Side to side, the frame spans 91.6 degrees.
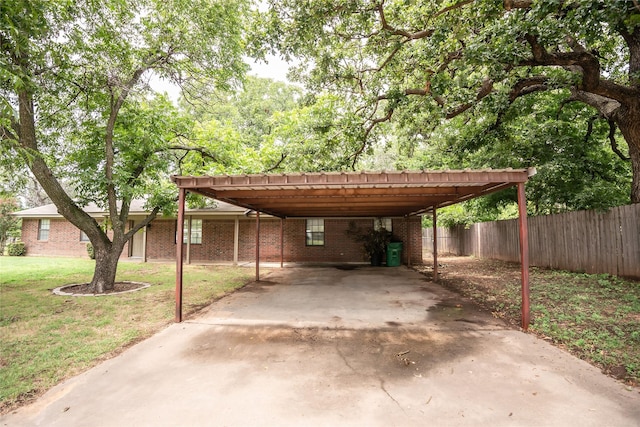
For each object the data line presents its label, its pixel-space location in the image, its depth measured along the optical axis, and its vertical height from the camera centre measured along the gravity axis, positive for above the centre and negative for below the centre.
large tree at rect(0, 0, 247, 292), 6.83 +3.49
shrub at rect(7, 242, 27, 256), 17.03 -0.93
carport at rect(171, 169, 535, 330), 5.11 +0.85
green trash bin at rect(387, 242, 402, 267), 13.49 -1.00
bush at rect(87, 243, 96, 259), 15.74 -0.98
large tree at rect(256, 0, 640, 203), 6.26 +4.30
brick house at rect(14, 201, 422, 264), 14.36 -0.31
